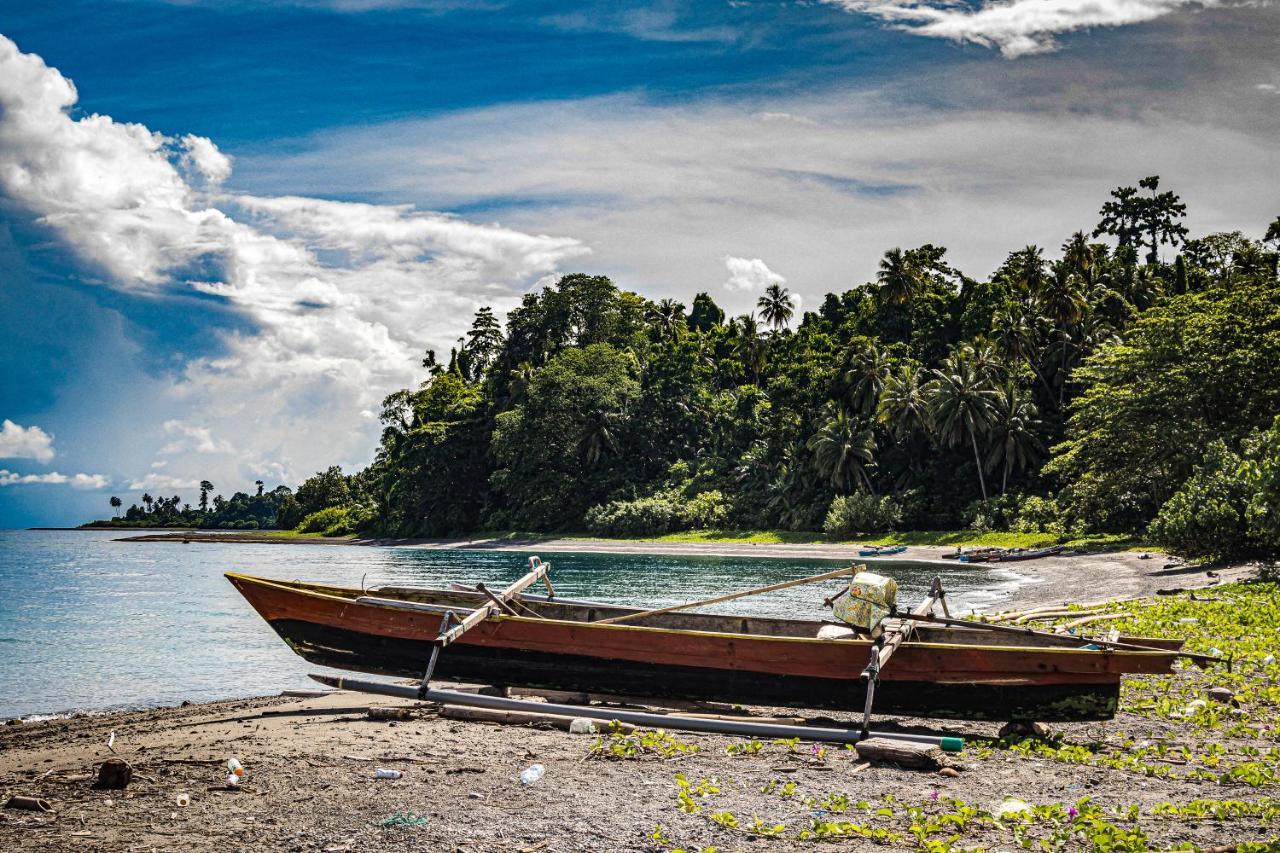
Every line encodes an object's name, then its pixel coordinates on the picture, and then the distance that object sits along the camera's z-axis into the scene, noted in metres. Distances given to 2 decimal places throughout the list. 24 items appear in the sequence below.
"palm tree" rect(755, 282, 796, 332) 82.88
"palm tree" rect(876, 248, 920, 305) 62.38
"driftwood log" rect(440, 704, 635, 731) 10.02
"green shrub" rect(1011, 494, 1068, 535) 47.00
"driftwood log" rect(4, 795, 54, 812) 7.27
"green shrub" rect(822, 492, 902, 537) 53.72
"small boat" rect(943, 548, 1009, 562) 41.47
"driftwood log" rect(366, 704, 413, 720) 10.55
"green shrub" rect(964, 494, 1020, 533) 49.75
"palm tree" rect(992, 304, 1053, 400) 53.81
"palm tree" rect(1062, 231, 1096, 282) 61.82
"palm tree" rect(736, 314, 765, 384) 77.06
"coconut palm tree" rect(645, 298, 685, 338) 89.12
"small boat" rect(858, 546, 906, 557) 46.97
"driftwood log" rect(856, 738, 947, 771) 8.00
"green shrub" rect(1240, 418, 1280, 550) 18.31
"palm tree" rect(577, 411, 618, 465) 72.19
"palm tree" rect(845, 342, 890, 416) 57.66
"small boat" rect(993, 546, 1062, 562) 40.12
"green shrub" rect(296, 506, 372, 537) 87.75
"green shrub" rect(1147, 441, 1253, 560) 23.28
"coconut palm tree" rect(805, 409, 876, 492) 56.34
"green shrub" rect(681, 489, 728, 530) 62.94
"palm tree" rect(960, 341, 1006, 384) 52.69
